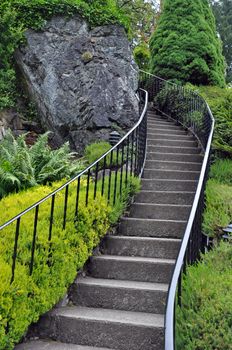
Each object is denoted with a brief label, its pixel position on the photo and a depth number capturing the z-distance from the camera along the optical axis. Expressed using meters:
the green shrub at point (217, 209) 4.81
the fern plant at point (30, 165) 5.44
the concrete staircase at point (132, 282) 3.46
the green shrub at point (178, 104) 8.62
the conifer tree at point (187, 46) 12.03
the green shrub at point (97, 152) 6.76
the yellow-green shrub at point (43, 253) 3.05
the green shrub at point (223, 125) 7.04
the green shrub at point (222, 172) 6.42
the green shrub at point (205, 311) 2.86
